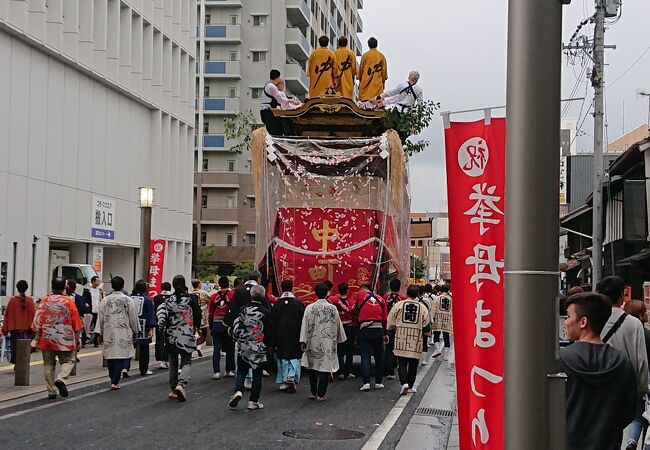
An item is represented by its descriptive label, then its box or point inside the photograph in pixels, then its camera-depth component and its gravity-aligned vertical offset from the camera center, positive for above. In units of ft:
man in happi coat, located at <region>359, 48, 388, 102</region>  62.54 +12.53
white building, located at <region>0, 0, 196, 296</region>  93.81 +15.95
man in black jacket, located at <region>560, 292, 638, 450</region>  16.57 -1.95
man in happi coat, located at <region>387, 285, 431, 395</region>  49.06 -3.20
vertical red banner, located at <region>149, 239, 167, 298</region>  80.18 +0.01
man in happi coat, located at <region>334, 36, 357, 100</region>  63.16 +12.94
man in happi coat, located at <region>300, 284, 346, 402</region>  46.32 -3.51
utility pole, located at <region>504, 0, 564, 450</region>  11.98 +0.42
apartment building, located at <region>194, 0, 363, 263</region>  226.17 +43.22
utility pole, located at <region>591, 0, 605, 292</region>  89.51 +12.64
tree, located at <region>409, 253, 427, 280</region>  292.18 -0.02
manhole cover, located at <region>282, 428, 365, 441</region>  36.10 -6.41
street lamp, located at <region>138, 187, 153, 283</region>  74.28 +3.10
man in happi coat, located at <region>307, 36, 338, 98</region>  62.49 +12.83
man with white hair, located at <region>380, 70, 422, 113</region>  58.59 +10.61
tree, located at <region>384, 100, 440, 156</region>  57.67 +8.92
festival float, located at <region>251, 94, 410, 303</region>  54.44 +3.35
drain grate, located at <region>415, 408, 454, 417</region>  43.96 -6.68
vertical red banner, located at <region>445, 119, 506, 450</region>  19.40 +0.05
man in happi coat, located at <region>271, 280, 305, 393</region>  47.98 -2.98
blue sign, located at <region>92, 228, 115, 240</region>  114.93 +3.65
